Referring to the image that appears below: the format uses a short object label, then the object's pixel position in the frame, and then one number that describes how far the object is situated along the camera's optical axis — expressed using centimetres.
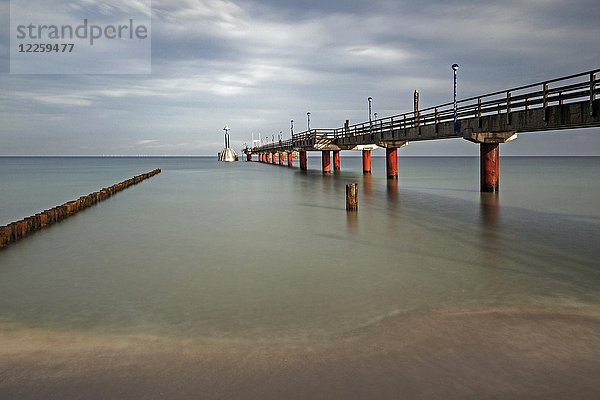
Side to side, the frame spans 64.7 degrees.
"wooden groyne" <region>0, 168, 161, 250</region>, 1575
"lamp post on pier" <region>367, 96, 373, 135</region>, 4247
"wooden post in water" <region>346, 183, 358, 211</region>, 2246
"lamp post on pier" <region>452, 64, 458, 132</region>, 2752
